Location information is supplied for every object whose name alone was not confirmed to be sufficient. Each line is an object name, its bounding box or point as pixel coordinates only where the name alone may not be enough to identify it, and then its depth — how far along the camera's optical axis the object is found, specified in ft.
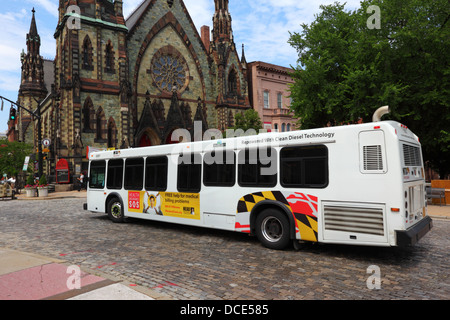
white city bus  20.13
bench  49.78
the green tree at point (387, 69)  52.47
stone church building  102.17
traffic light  72.74
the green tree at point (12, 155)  162.20
